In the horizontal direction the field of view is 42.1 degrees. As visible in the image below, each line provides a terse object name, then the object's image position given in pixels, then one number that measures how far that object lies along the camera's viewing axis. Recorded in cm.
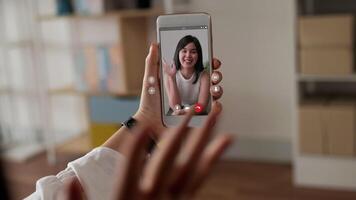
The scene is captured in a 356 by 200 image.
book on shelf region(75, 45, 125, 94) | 239
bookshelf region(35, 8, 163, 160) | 231
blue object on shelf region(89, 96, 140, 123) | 219
